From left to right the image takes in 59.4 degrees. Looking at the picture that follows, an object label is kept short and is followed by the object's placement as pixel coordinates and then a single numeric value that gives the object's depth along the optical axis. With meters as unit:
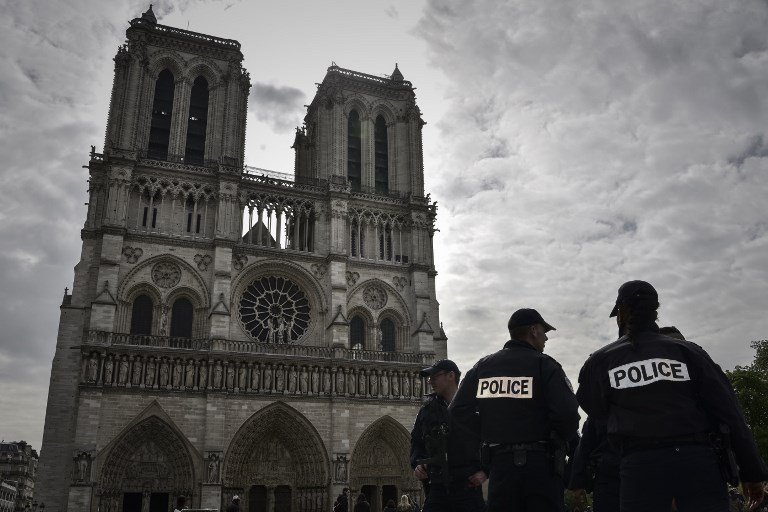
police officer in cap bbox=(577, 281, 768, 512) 3.66
